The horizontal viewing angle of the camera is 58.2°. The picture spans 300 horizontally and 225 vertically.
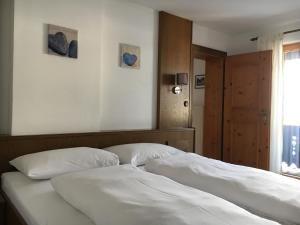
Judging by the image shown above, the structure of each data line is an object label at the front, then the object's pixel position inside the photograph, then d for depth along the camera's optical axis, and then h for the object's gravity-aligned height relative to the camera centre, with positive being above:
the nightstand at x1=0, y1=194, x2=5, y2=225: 1.81 -0.69
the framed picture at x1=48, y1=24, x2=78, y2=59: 2.31 +0.58
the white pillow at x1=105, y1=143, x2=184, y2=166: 2.35 -0.40
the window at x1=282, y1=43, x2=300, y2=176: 3.48 +0.00
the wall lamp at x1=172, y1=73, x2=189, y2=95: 3.25 +0.34
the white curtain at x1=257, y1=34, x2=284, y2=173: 3.49 +0.04
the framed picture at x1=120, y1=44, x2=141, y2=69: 2.84 +0.56
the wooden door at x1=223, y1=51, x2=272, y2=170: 3.61 +0.02
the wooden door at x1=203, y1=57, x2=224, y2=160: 4.17 +0.03
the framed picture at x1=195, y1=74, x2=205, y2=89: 4.84 +0.52
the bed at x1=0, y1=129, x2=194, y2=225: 1.42 -0.35
